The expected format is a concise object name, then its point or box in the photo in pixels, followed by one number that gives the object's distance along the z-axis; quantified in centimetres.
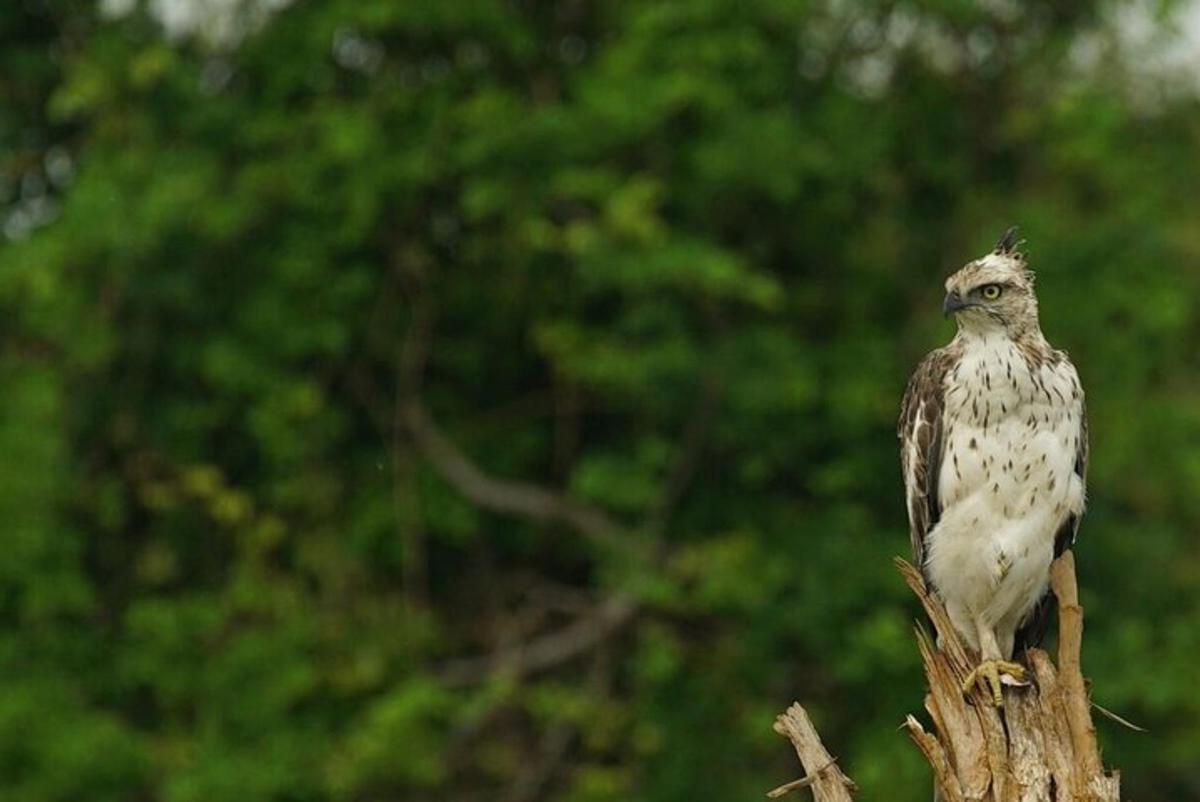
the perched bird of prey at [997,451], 1390
